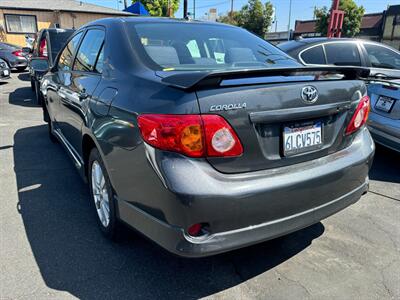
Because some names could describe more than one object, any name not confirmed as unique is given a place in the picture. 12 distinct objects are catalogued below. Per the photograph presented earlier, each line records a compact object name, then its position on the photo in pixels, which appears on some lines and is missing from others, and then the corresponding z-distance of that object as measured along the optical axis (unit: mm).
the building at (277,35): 53278
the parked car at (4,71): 11492
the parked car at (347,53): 5227
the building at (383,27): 37031
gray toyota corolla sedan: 1822
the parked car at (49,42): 8070
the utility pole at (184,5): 16009
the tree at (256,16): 45203
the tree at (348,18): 39000
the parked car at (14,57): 15320
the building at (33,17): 27758
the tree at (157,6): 35906
